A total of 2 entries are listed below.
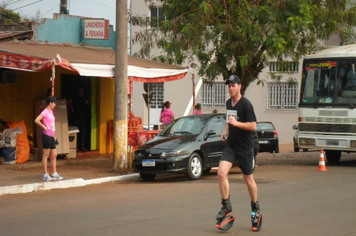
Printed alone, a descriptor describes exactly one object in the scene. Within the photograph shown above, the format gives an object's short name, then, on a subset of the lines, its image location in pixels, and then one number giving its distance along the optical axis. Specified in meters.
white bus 16.27
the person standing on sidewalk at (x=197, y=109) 19.61
